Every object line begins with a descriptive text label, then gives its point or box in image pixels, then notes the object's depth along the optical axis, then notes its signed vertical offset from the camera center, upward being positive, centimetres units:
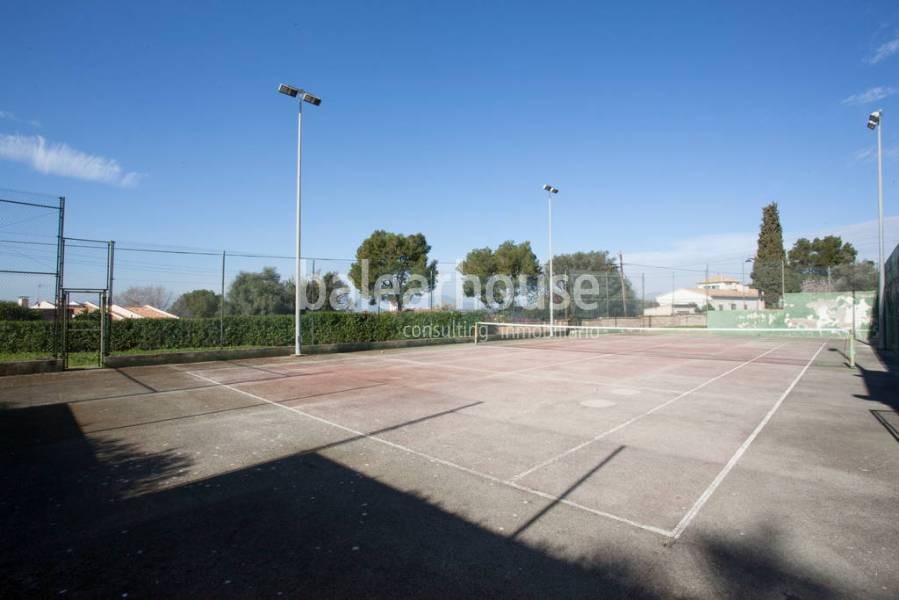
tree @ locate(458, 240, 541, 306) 4247 +503
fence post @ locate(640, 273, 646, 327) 4431 +134
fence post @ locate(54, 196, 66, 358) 1452 +169
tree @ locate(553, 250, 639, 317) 4172 +215
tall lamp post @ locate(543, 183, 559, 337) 3231 +881
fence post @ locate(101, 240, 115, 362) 1584 +152
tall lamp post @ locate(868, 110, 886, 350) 2489 +600
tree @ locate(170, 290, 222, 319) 1916 +40
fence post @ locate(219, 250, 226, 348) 1909 -20
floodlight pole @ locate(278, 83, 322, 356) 1945 +860
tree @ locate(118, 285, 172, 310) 1791 +70
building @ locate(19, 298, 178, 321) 1680 +15
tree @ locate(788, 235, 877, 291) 4134 +398
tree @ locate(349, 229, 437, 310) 2985 +334
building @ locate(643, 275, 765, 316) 7981 +396
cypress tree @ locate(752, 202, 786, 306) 5552 +962
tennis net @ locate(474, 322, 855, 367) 2380 -149
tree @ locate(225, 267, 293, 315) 2522 +119
